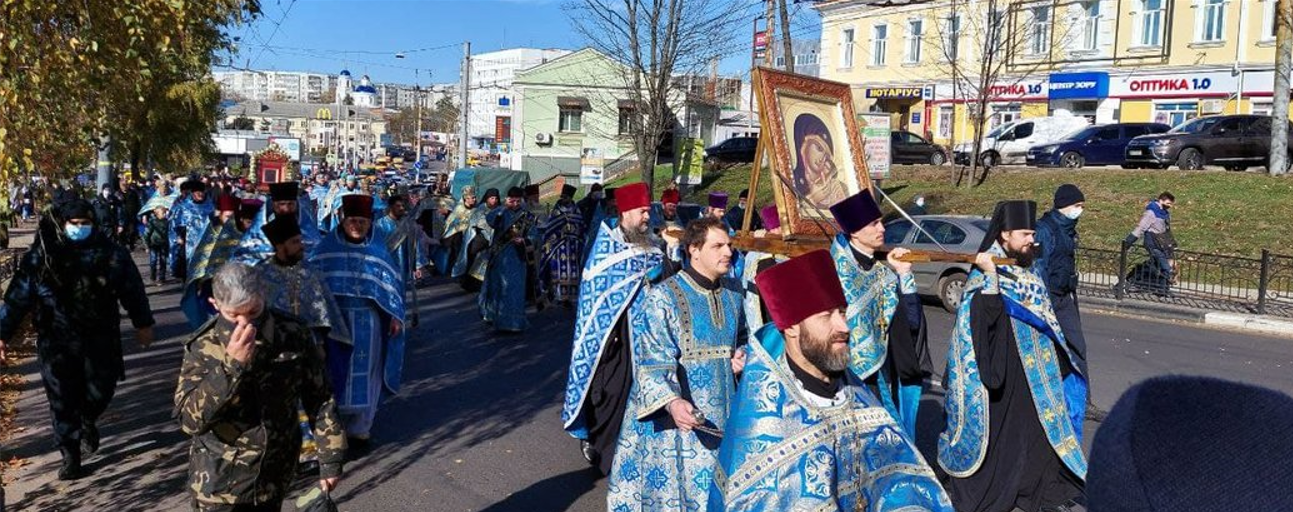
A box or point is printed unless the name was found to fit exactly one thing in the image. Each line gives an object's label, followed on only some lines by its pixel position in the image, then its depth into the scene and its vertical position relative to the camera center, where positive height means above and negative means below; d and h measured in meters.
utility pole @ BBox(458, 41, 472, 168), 43.16 +1.55
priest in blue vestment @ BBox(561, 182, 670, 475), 6.87 -1.14
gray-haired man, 3.99 -0.91
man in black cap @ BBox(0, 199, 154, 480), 7.12 -1.10
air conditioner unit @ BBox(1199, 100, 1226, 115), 37.53 +1.64
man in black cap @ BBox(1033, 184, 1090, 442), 8.55 -0.73
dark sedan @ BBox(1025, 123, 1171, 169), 32.28 +0.27
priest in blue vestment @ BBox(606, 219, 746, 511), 5.14 -0.95
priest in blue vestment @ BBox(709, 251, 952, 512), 3.26 -0.78
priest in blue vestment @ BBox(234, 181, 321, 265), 7.81 -0.68
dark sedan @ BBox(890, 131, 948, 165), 37.91 +0.05
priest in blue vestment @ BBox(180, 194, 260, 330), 8.98 -1.02
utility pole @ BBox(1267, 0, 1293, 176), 27.11 +1.21
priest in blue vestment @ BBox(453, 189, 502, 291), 15.87 -1.33
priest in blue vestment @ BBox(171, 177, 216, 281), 15.94 -1.10
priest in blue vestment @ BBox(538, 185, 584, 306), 14.73 -1.38
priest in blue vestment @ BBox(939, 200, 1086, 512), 6.22 -1.22
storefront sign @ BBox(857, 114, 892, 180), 25.72 +0.22
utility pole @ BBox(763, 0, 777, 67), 31.09 +3.06
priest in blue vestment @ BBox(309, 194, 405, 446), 7.46 -1.00
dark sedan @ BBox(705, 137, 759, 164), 43.38 -0.19
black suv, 29.47 +0.35
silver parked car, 16.81 -1.33
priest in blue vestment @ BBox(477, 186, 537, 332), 13.68 -1.57
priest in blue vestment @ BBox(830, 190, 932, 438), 5.80 -0.78
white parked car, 36.47 +0.48
